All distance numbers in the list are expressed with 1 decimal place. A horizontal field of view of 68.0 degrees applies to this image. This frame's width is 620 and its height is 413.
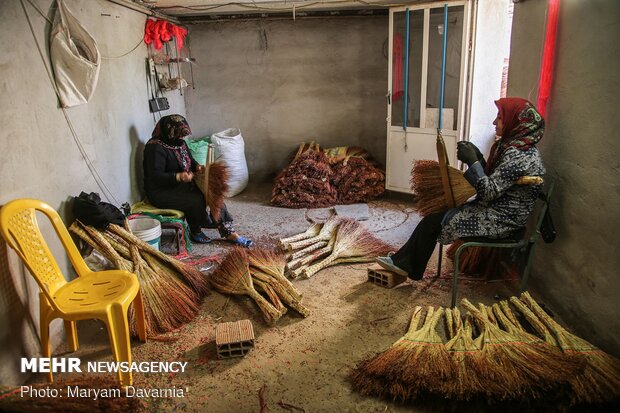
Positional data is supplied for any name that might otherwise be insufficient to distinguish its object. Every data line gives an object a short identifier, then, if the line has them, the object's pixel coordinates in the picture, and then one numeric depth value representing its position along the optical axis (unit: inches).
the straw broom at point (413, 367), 93.2
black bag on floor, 134.9
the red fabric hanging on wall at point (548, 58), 125.2
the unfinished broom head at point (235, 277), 142.5
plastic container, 154.8
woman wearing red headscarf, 122.8
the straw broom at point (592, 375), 88.4
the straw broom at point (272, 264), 141.9
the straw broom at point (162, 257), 139.9
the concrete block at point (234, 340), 114.9
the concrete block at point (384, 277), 147.9
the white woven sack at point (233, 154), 245.8
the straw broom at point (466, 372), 89.7
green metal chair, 123.6
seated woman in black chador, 183.0
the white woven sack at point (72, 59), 130.4
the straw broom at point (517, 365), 88.5
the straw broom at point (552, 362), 89.4
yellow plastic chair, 100.0
